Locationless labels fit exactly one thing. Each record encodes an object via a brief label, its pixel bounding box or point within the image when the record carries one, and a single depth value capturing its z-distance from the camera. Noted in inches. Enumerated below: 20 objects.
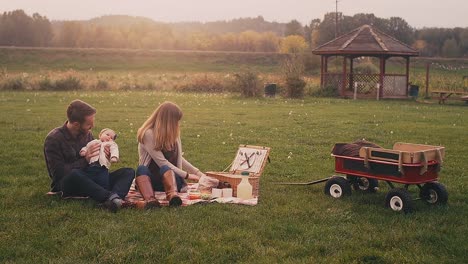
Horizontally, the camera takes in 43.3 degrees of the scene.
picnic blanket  298.4
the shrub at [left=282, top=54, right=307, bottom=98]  1158.3
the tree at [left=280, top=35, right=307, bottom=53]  3016.7
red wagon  288.5
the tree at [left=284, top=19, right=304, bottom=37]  3961.6
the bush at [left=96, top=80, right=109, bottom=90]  1382.6
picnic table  1096.4
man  293.4
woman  306.5
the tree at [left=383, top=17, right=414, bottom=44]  3501.5
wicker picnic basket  319.6
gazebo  1255.5
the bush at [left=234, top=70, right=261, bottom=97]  1175.6
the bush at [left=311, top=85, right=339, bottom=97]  1274.6
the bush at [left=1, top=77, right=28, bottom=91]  1275.8
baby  299.1
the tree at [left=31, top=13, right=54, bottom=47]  3398.1
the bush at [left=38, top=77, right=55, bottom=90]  1312.7
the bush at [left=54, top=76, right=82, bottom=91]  1323.7
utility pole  2674.7
